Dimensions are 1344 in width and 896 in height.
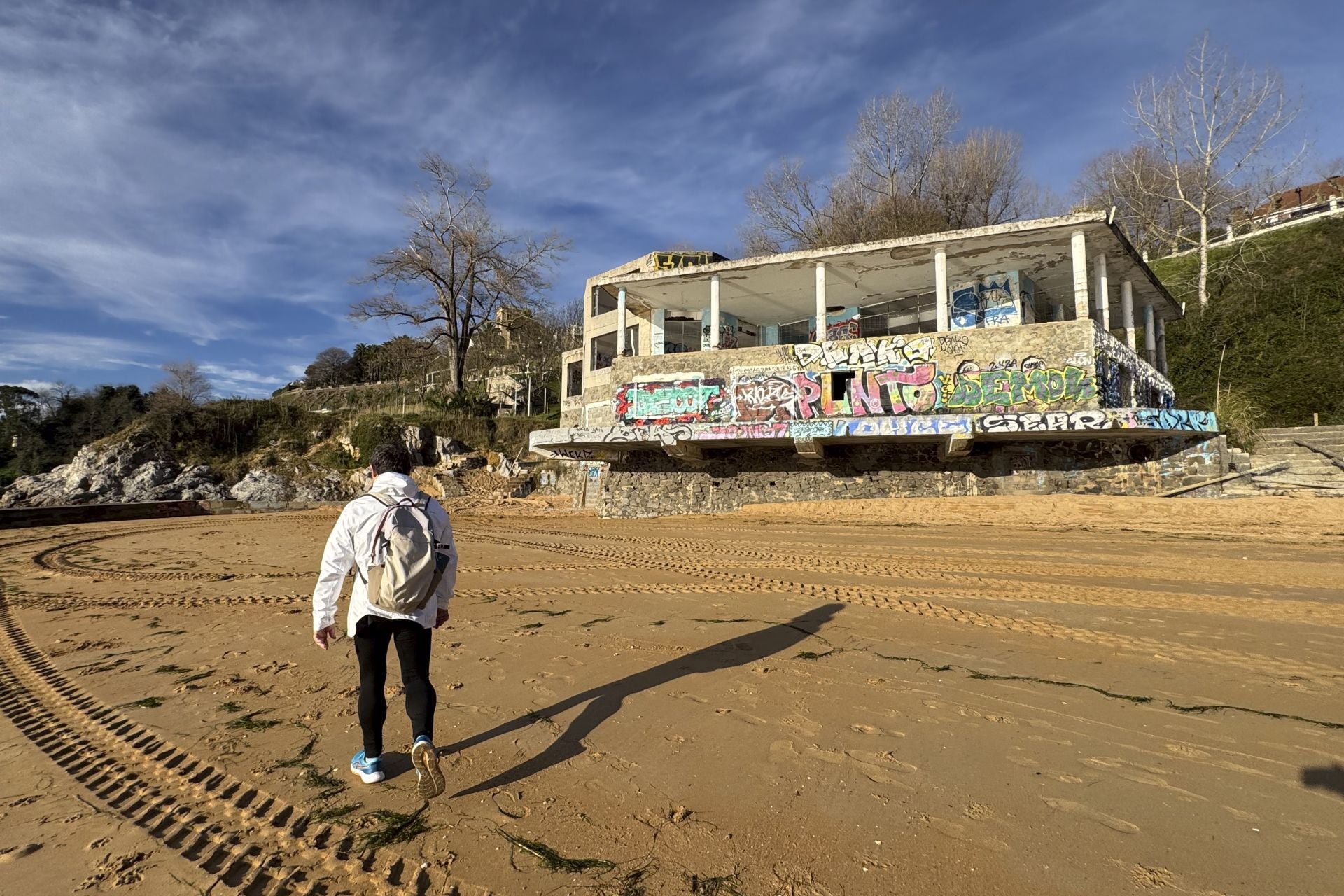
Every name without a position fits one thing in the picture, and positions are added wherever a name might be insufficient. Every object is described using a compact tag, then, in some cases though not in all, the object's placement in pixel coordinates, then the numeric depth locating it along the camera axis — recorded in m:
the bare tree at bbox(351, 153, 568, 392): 30.70
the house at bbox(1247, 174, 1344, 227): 31.06
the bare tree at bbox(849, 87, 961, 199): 28.61
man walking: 2.88
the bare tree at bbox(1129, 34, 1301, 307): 25.17
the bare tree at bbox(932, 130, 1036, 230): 28.84
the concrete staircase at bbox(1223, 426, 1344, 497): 12.38
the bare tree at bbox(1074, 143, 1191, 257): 32.72
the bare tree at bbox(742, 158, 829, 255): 31.05
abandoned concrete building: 13.70
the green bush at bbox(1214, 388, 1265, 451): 14.89
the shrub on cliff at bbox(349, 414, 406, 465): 28.12
